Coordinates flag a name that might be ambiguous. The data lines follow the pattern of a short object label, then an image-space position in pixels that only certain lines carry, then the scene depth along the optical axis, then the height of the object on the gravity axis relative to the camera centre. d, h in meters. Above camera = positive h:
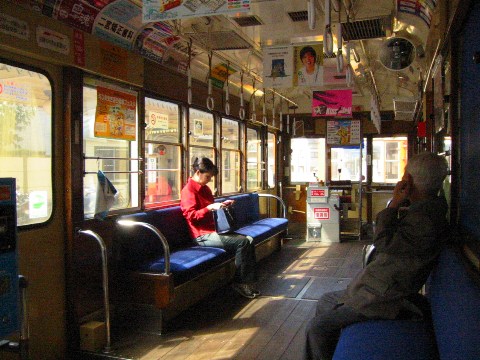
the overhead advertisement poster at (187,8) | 2.91 +1.04
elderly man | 2.41 -0.47
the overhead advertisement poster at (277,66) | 5.65 +1.25
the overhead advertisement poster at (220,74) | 6.85 +1.42
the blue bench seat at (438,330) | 1.57 -0.71
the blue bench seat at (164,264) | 4.28 -0.92
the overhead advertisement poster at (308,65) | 5.58 +1.25
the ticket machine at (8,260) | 2.60 -0.51
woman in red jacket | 5.34 -0.73
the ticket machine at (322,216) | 9.16 -0.92
